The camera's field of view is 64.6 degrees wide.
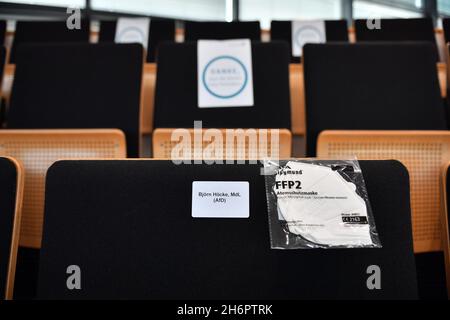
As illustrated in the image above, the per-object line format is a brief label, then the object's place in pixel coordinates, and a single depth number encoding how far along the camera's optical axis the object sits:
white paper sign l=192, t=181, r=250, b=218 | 0.68
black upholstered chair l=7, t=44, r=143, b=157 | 1.24
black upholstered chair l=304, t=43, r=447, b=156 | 1.20
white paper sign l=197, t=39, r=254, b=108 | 1.25
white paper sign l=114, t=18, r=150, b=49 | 2.64
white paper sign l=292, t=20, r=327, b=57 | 2.55
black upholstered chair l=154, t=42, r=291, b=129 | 1.23
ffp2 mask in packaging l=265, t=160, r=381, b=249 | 0.66
